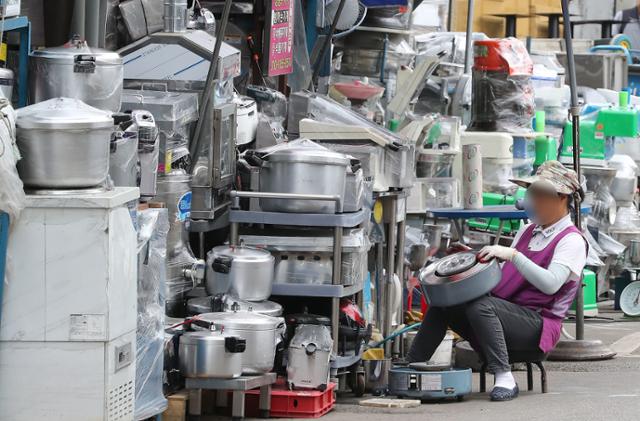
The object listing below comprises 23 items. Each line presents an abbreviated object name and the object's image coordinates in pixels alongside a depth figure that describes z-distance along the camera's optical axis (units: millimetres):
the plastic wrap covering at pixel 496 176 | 25703
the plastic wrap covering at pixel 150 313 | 13703
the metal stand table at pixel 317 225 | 16047
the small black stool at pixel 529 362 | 16719
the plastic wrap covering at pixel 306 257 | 16156
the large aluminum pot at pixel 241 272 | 15570
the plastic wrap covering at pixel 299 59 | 23281
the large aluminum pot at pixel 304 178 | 16187
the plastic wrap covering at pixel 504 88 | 26984
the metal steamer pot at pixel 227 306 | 15375
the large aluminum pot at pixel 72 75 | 14109
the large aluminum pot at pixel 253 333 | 14641
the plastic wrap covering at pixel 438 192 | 23312
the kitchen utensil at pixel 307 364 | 15383
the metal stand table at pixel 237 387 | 14437
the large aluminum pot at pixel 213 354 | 14328
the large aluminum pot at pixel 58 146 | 12227
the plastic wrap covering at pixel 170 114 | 15828
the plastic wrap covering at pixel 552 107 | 30203
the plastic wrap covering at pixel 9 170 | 11820
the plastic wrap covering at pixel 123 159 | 13703
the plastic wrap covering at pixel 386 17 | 27516
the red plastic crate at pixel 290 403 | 15242
